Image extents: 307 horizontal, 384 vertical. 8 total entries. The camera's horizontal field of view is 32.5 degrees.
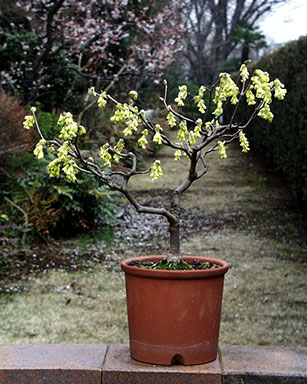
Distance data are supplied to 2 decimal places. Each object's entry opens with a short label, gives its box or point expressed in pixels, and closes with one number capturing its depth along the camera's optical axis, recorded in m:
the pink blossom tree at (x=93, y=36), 8.31
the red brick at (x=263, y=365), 2.13
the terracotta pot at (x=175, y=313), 2.12
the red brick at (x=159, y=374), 2.12
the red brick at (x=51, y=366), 2.18
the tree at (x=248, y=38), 15.27
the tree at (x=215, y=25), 17.00
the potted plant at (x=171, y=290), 2.11
